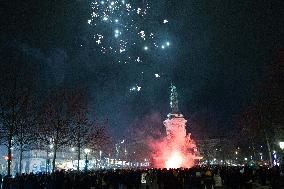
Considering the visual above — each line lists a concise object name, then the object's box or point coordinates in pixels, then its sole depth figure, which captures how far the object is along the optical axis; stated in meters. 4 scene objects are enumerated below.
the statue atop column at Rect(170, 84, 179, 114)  92.56
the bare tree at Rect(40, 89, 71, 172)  51.75
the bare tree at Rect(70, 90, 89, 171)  55.66
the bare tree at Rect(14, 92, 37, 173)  45.63
